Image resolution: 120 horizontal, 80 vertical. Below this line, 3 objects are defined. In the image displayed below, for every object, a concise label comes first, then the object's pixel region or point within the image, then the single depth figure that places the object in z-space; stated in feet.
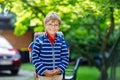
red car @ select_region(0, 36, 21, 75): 38.26
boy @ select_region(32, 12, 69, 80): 15.48
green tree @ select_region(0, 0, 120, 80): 26.12
